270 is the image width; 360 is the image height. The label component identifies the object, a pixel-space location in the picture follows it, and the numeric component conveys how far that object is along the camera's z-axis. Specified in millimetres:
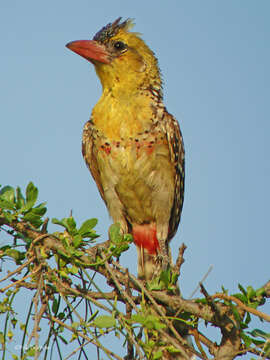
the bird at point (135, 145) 9477
